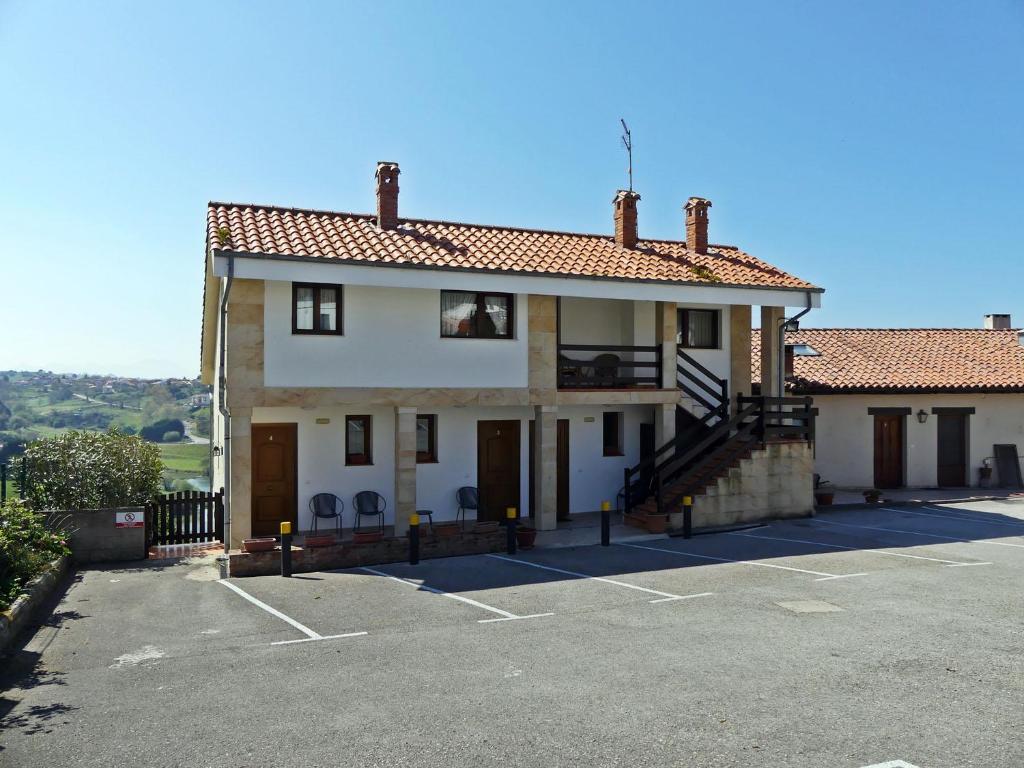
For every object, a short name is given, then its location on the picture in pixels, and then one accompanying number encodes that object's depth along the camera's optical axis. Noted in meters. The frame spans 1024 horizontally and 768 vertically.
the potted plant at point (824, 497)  20.38
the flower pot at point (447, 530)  14.82
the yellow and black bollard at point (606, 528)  15.59
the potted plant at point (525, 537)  15.22
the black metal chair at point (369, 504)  16.70
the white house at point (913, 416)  23.53
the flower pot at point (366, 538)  14.12
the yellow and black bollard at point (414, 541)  14.05
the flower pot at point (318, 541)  13.79
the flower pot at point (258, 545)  13.30
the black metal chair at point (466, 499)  17.53
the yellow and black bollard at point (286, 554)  13.23
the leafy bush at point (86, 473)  15.24
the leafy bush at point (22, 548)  10.47
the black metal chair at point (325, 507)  16.38
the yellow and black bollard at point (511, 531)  14.84
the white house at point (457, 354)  14.73
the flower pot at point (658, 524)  16.95
